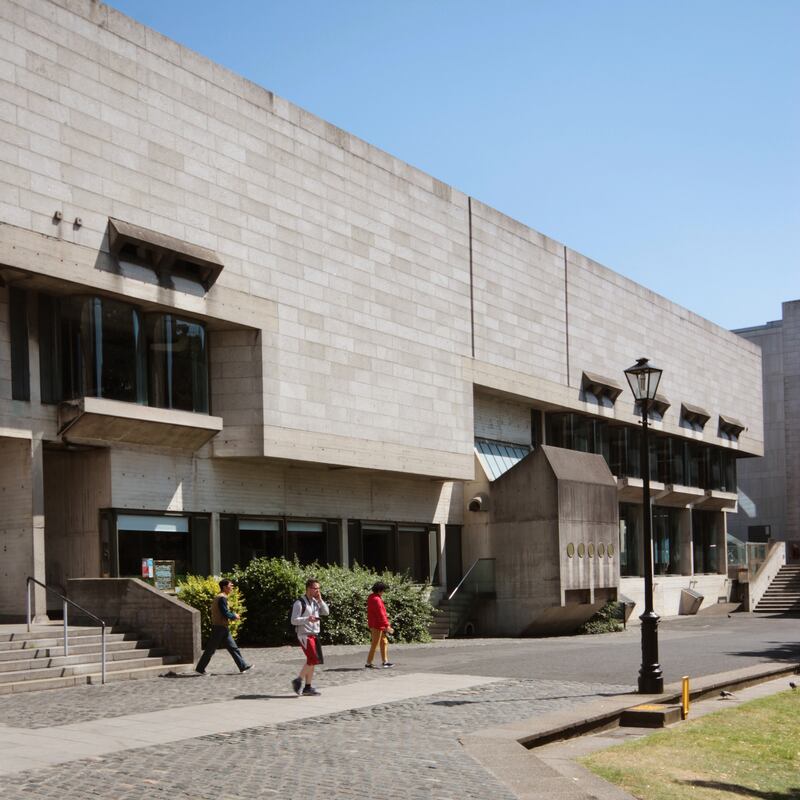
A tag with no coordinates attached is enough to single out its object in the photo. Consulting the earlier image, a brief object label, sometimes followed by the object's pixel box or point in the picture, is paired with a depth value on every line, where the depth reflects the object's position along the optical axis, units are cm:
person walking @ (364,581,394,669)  2058
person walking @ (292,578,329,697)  1638
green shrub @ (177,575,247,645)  2372
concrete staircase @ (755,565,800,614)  5047
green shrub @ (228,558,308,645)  2559
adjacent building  7238
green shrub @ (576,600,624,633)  3456
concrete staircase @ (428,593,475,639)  3294
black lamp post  1644
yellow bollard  1471
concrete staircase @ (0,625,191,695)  1792
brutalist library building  2306
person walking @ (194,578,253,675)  1925
